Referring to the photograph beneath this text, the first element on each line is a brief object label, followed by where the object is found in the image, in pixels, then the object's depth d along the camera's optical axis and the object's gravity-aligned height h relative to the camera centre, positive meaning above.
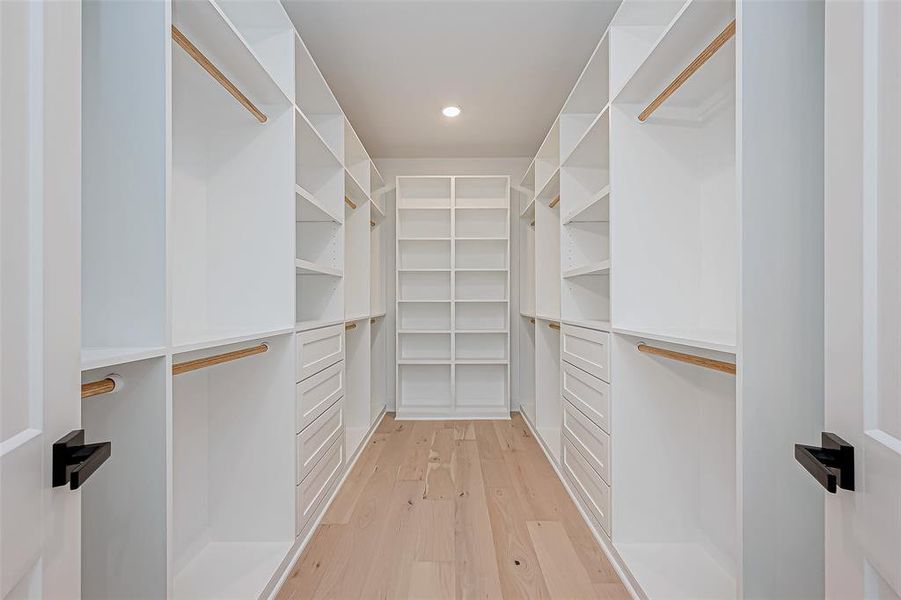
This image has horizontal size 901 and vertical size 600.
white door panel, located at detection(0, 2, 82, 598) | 0.53 +0.01
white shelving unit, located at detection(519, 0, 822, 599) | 1.89 -0.06
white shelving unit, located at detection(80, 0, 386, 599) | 1.21 +0.01
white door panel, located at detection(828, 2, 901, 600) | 0.55 +0.01
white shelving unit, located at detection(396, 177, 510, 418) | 4.84 +0.09
